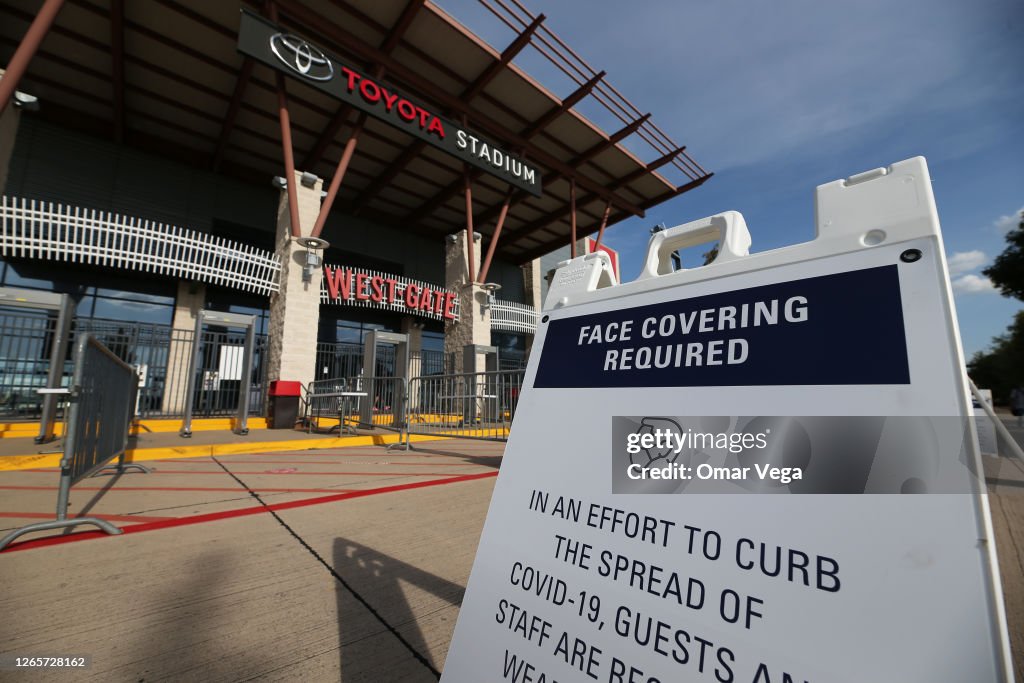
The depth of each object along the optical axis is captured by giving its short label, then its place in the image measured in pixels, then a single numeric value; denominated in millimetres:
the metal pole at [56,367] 6109
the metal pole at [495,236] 15000
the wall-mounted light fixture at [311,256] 10625
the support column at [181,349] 10422
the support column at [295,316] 10233
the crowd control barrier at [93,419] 2545
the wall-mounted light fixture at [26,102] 9180
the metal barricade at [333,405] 9930
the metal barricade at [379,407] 7853
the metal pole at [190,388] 7496
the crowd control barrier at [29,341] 7004
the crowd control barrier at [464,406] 6660
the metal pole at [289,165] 10211
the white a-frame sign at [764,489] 544
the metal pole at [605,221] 18888
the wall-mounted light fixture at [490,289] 15426
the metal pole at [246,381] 8242
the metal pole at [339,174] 10797
